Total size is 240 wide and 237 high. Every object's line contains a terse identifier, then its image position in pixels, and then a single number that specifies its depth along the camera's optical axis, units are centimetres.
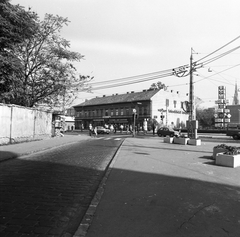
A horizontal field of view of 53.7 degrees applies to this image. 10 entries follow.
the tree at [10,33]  1388
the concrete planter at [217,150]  959
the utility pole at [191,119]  1669
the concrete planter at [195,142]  1608
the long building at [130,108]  5725
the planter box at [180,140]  1669
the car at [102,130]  4157
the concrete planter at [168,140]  1831
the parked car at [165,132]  3161
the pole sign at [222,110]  4150
